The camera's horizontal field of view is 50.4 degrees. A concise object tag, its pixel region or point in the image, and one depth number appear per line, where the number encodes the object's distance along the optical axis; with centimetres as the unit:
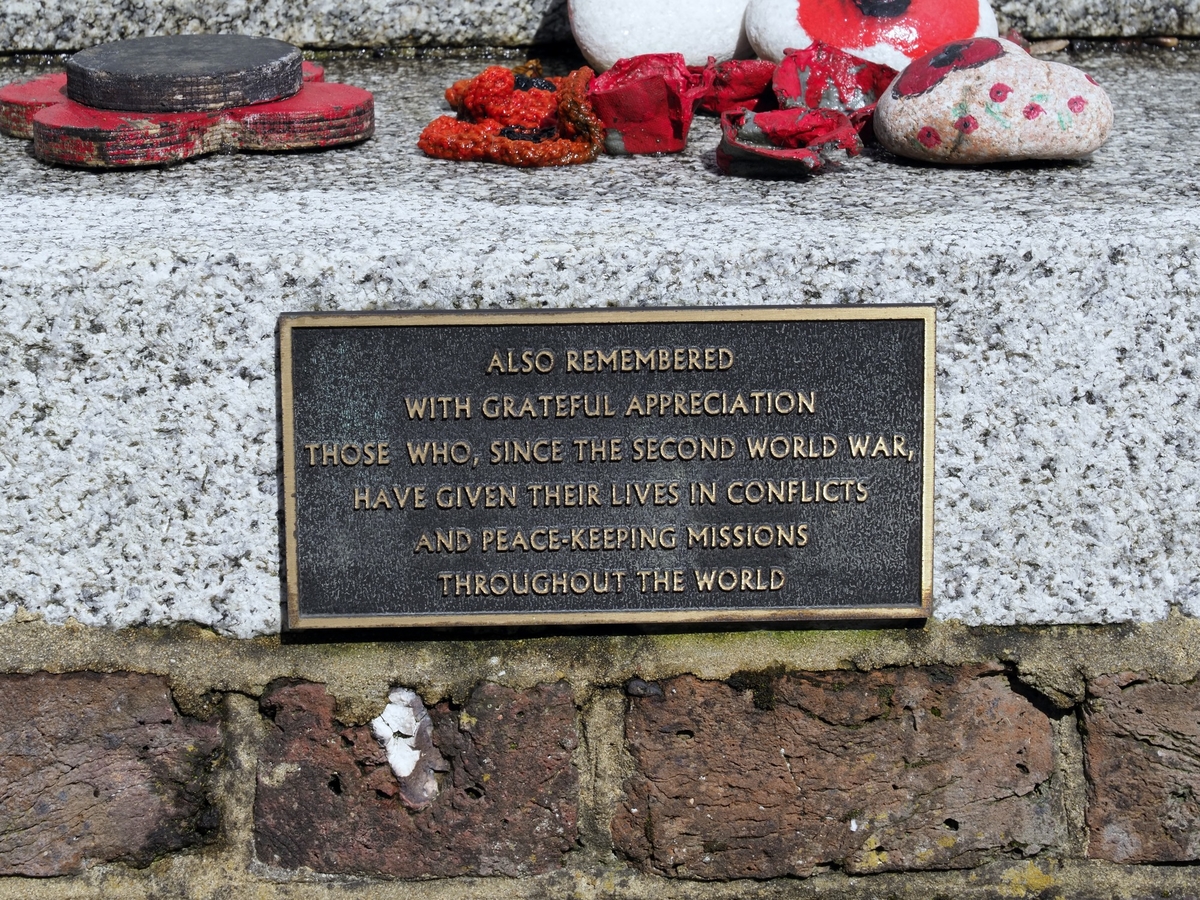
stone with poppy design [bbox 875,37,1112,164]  218
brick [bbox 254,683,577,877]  202
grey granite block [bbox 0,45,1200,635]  187
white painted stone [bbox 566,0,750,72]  265
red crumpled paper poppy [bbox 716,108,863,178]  224
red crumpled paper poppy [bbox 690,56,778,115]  250
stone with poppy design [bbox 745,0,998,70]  252
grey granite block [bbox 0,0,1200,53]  288
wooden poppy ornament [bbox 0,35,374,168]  229
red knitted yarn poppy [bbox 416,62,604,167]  237
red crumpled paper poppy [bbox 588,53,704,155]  235
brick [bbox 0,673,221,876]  200
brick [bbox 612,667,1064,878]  203
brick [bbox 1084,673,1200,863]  204
